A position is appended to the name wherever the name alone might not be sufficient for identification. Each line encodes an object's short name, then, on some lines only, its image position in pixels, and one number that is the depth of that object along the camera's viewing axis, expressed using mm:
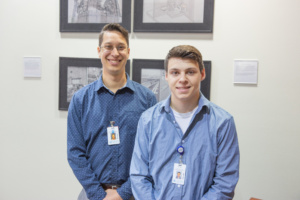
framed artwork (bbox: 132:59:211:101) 2439
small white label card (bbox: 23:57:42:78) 2695
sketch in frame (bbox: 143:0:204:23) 2334
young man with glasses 1773
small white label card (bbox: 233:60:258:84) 2270
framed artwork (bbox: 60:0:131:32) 2461
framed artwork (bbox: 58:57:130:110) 2559
